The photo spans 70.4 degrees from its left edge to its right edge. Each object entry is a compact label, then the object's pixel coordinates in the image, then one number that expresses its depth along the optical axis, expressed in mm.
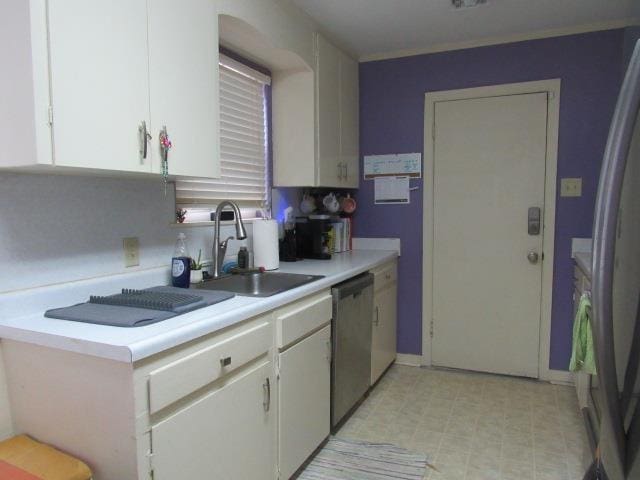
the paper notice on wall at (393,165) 3342
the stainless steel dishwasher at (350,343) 2283
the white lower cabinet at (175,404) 1180
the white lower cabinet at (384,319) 2889
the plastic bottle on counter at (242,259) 2438
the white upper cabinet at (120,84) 1189
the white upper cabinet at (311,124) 2795
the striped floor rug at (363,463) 2068
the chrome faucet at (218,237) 2066
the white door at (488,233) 3062
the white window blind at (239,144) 2402
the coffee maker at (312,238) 2951
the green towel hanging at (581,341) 1565
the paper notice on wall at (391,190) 3389
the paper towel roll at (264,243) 2447
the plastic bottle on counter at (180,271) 1929
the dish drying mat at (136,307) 1337
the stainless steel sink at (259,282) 2014
